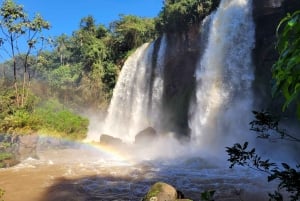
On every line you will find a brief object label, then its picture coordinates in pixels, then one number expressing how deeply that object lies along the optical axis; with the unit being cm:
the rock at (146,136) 2405
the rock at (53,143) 2242
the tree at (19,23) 2219
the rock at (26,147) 1803
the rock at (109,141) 2388
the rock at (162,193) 806
